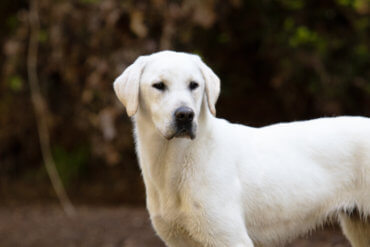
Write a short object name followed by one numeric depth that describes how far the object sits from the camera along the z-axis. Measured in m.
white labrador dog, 6.62
